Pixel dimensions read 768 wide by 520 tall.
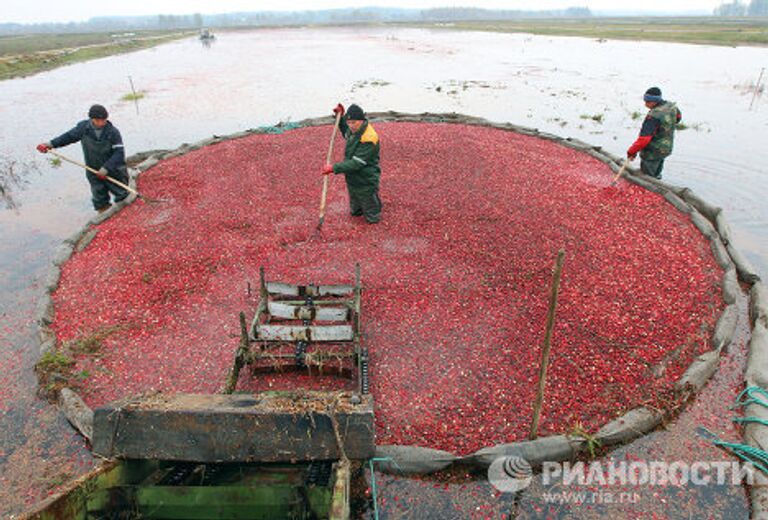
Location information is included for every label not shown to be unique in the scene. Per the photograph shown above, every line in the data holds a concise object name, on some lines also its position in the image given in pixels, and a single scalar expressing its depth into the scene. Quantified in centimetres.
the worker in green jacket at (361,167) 893
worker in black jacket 962
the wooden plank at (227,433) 397
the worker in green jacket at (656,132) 1066
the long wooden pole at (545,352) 384
